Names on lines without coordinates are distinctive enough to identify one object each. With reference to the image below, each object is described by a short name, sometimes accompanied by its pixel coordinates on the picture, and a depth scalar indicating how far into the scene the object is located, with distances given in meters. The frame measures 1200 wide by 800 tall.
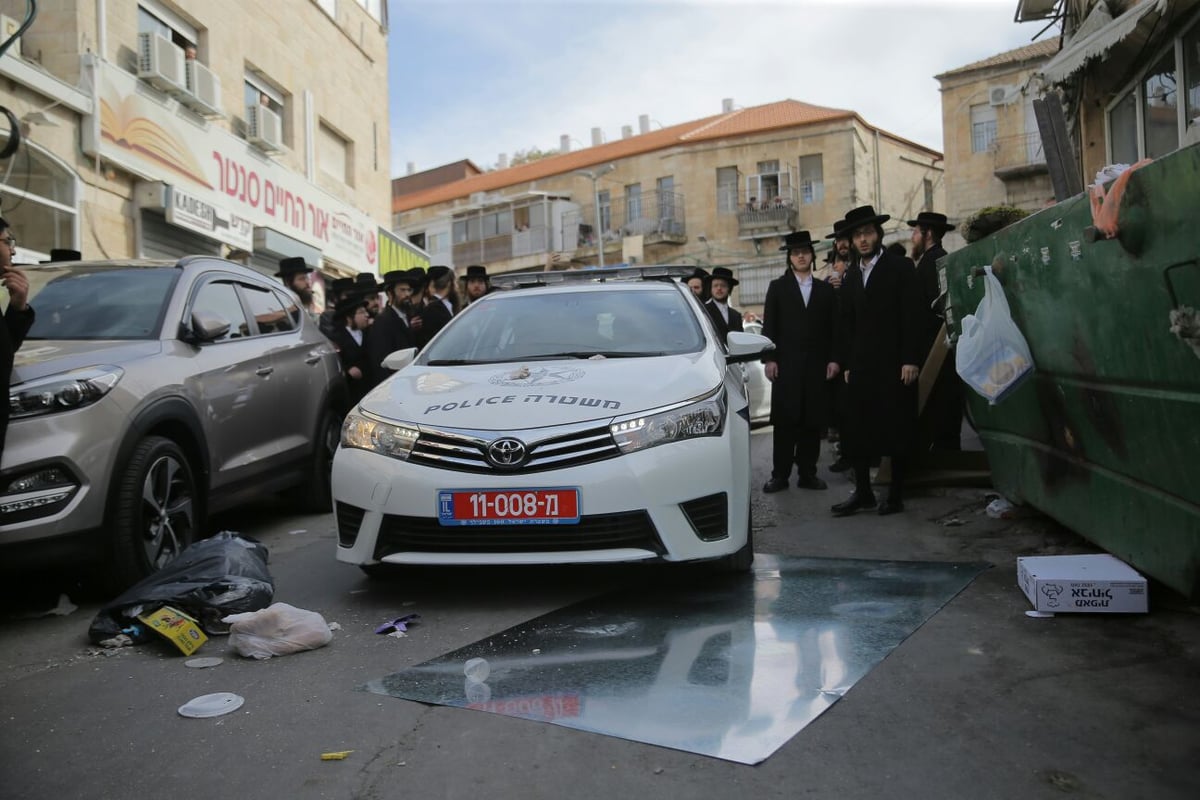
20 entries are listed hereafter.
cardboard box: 4.18
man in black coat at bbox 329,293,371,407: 9.46
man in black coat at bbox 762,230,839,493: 8.12
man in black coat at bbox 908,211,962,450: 7.66
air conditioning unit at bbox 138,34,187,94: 14.61
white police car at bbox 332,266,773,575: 4.44
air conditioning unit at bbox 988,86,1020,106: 34.91
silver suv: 4.54
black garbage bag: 4.40
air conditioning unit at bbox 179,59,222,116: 15.70
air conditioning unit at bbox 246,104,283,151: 17.92
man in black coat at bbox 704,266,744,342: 10.17
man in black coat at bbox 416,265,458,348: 9.59
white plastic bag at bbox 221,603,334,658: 4.11
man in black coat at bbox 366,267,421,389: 9.07
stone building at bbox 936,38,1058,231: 34.62
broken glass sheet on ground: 3.20
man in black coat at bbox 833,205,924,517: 6.70
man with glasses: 4.78
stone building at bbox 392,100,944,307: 47.94
